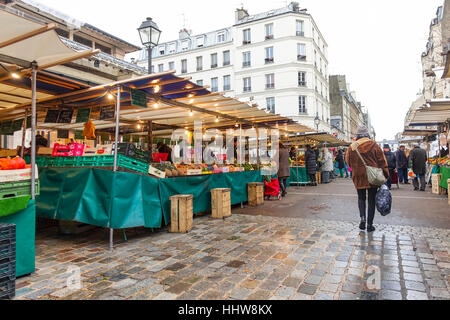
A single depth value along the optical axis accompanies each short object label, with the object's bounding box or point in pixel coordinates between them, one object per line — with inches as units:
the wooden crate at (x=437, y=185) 407.8
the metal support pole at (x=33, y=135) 146.9
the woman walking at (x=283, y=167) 420.3
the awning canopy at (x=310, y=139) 654.2
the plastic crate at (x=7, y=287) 109.6
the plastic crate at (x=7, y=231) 111.0
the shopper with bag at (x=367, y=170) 197.9
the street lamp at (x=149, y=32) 293.6
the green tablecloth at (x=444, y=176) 377.2
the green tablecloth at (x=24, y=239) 132.0
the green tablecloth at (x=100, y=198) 184.4
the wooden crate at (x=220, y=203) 265.7
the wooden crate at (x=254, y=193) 341.1
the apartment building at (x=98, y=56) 499.9
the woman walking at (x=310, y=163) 565.3
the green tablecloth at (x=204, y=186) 226.1
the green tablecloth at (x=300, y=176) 593.9
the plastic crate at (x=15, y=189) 130.5
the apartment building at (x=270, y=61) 1296.8
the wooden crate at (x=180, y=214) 214.1
